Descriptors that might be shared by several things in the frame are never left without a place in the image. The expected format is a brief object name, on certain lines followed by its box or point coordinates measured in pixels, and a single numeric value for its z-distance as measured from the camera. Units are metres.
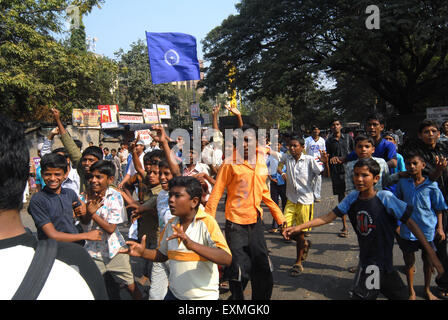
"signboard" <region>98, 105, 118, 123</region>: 23.02
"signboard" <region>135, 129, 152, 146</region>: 12.45
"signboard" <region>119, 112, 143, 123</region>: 24.84
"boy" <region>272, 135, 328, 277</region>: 4.54
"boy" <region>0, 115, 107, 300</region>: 0.97
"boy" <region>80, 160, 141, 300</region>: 2.94
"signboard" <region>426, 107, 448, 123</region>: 16.19
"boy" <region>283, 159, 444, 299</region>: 2.76
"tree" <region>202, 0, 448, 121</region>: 15.13
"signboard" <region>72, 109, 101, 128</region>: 20.39
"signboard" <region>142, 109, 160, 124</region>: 26.45
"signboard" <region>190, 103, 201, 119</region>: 20.23
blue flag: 6.50
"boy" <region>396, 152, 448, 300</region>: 3.35
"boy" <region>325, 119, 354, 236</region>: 5.82
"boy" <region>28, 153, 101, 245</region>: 2.74
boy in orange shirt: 3.21
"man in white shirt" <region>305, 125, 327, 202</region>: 7.33
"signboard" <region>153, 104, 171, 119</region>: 29.84
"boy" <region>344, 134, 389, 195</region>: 3.72
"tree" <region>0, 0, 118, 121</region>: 12.75
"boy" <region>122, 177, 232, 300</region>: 2.17
